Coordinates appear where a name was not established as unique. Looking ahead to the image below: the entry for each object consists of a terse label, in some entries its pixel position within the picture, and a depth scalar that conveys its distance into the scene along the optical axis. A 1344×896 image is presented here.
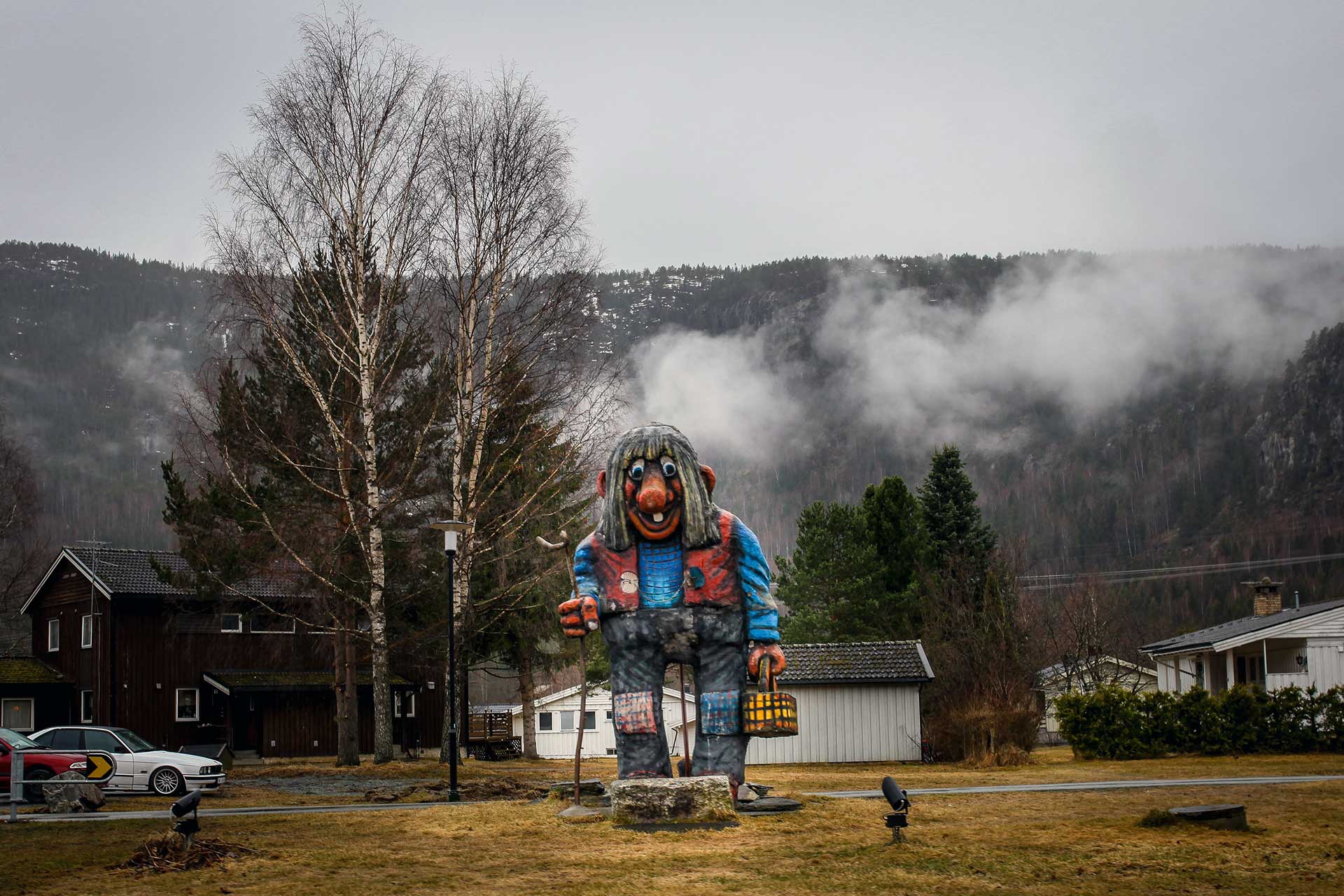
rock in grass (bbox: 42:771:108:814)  18.05
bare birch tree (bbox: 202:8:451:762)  25.84
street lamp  19.73
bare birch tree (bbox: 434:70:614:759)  26.52
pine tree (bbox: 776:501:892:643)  46.75
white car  20.83
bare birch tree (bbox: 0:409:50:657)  44.09
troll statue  14.37
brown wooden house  38.84
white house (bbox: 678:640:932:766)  32.88
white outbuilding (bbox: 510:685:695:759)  48.16
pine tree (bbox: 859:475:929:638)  47.41
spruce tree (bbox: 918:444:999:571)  46.97
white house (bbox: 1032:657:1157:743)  48.88
